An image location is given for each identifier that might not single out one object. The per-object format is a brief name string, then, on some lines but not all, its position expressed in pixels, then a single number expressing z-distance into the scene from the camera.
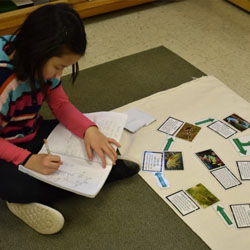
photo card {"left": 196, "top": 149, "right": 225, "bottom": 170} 1.49
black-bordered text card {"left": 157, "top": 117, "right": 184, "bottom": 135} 1.66
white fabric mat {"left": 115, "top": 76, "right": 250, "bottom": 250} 1.26
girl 0.96
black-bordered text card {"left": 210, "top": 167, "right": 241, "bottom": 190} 1.42
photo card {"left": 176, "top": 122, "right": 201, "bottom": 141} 1.63
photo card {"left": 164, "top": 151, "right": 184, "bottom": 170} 1.49
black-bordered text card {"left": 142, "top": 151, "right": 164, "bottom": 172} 1.48
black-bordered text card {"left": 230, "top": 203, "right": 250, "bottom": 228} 1.28
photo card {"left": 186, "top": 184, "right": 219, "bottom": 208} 1.35
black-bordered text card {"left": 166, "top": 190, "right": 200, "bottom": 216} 1.32
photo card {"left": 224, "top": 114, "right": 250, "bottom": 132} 1.68
